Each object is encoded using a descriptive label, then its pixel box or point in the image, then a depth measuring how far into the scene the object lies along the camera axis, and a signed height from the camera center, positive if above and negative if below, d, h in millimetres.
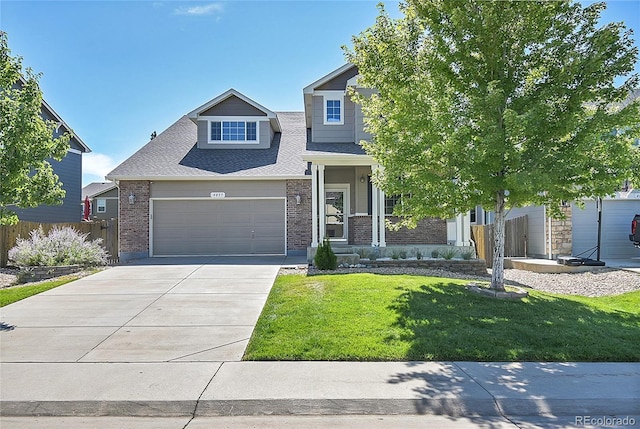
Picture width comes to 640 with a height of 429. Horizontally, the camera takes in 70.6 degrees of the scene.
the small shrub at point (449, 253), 13884 -838
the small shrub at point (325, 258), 12445 -860
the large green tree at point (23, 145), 8461 +1654
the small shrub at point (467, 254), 13984 -889
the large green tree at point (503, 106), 8000 +2221
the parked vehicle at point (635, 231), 15379 -231
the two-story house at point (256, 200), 16938 +1074
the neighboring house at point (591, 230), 16000 -181
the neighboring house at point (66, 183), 21172 +2425
